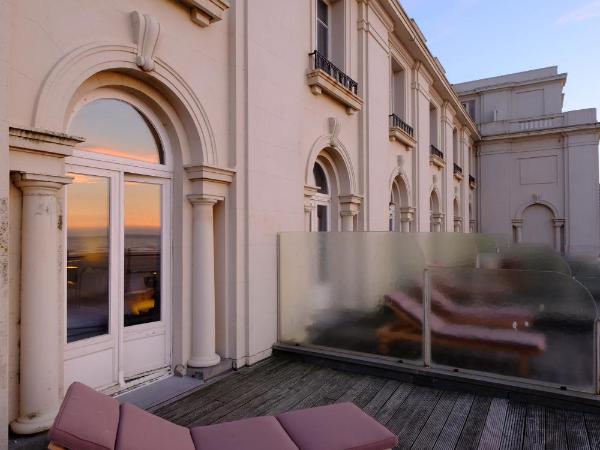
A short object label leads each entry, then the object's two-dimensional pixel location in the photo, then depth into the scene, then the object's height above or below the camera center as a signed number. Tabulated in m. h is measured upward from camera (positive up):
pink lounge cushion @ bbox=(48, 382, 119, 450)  1.95 -0.93
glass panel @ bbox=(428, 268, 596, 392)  4.00 -0.93
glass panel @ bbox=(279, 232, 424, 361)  4.96 -0.72
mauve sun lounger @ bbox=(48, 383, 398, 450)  2.05 -1.24
